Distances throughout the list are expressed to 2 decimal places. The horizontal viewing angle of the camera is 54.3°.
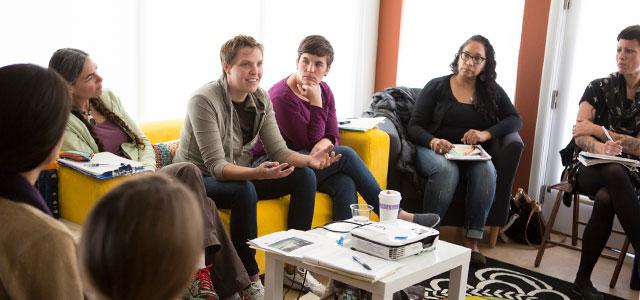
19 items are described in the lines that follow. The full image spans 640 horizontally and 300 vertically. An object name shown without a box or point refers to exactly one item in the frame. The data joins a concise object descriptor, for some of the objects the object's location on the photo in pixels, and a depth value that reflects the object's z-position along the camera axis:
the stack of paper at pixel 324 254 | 1.87
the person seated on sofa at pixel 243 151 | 2.59
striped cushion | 2.89
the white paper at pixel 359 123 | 3.44
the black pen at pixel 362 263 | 1.89
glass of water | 2.29
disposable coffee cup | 2.26
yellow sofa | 2.33
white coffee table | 1.85
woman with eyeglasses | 3.42
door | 3.79
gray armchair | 3.52
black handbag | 3.74
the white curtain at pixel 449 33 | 4.23
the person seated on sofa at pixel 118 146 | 2.34
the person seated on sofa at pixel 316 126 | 3.07
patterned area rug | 2.89
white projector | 1.99
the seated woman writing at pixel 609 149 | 2.92
